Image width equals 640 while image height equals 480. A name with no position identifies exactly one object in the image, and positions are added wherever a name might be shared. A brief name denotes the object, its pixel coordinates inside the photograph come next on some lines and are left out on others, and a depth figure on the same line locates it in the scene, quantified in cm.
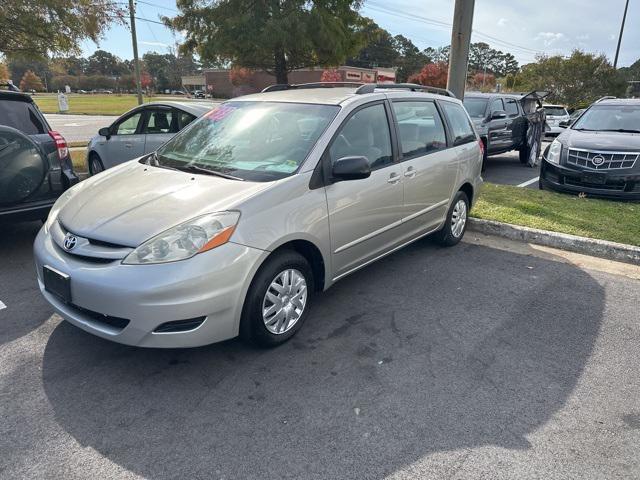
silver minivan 275
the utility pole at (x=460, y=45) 788
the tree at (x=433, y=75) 5219
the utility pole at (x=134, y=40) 1778
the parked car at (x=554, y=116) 1980
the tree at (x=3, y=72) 2388
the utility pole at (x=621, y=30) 3177
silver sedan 708
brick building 5388
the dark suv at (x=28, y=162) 442
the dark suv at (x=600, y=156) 714
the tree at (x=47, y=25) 809
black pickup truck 1098
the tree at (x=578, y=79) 3441
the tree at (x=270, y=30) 1323
